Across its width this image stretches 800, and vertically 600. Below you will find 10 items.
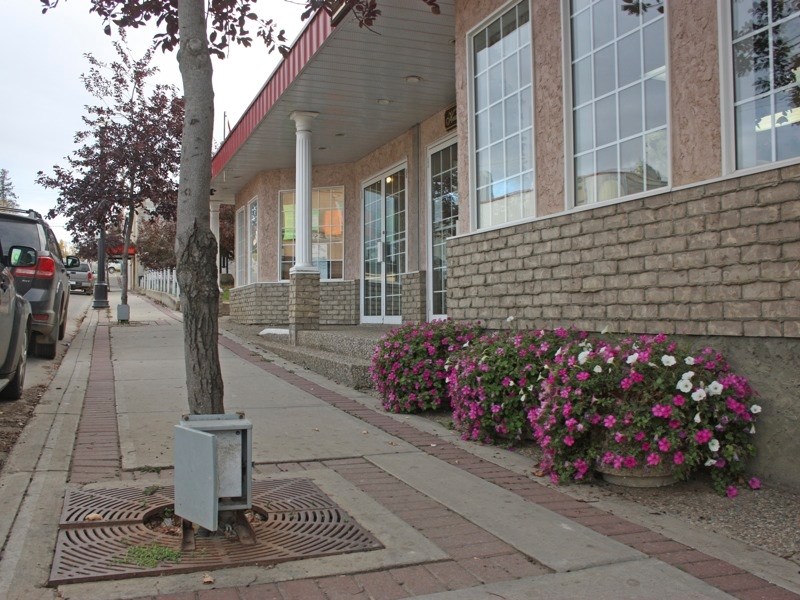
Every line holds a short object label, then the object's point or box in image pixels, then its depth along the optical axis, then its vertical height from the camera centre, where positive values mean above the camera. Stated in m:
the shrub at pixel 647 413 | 4.08 -0.64
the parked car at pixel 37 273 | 8.88 +0.55
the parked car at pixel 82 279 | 30.75 +1.58
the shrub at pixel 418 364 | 6.73 -0.52
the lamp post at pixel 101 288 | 19.94 +0.81
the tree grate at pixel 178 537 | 3.07 -1.08
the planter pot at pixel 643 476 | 4.22 -1.03
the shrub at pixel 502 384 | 5.33 -0.58
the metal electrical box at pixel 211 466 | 3.14 -0.70
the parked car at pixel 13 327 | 6.17 -0.10
